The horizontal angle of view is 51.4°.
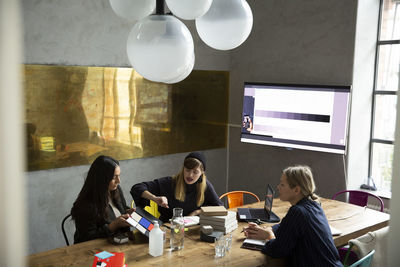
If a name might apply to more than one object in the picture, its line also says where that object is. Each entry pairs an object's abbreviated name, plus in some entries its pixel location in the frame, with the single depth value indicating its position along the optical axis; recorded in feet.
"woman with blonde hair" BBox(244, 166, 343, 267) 8.33
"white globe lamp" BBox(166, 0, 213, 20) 6.04
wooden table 8.11
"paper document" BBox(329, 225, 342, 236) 9.81
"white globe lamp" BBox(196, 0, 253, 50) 6.86
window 14.49
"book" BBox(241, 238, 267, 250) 8.88
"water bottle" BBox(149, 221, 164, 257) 8.39
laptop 10.76
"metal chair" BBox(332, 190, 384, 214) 13.52
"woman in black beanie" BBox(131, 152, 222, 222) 11.46
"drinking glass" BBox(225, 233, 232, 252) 8.61
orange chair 13.56
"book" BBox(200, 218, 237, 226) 9.74
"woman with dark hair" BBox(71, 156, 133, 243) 9.46
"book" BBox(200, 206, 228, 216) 9.77
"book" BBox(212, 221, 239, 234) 9.75
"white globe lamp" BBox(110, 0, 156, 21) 6.75
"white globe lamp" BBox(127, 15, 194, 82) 5.74
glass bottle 8.75
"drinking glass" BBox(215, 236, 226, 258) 8.38
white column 1.58
